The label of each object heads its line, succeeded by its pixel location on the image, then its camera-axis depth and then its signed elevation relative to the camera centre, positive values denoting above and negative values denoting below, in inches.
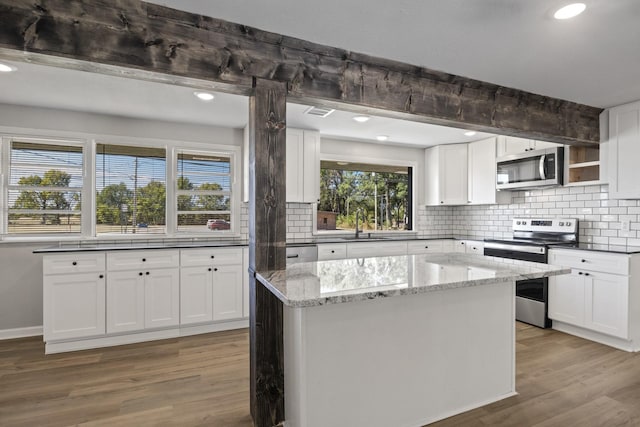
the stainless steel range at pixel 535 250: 150.3 -15.9
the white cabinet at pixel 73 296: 123.3 -29.6
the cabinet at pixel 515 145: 163.3 +34.9
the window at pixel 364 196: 195.8 +11.5
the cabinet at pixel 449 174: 199.5 +24.3
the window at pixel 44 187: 140.3 +11.6
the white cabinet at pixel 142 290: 130.8 -29.3
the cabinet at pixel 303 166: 164.2 +24.3
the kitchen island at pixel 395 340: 68.4 -28.2
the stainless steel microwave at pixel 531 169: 154.1 +22.4
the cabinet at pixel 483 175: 183.8 +22.6
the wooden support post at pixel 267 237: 80.0 -5.1
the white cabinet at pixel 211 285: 141.2 -29.5
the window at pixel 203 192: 163.2 +11.5
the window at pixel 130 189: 150.9 +11.6
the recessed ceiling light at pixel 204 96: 120.1 +42.7
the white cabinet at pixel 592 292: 124.9 -29.9
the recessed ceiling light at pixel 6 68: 100.7 +44.0
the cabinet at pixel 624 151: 129.2 +25.1
